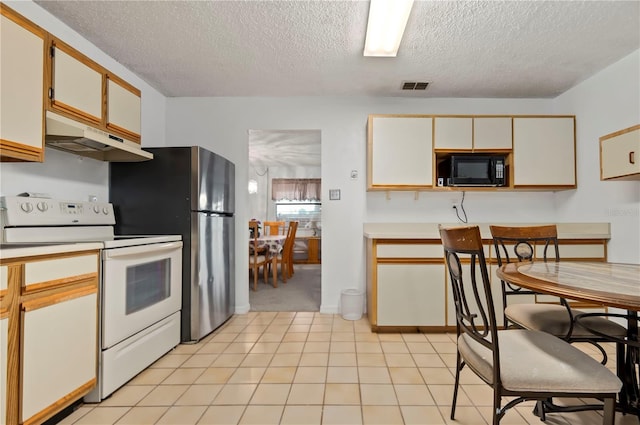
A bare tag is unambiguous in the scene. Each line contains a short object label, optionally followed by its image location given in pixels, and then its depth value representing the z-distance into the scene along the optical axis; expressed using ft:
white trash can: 10.29
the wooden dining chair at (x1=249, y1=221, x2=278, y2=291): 14.30
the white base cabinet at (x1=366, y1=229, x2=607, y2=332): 8.95
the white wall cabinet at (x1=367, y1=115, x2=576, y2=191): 9.84
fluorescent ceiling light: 6.03
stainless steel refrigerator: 8.22
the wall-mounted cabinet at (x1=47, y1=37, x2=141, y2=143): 5.73
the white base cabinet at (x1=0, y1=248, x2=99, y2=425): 4.16
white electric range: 5.65
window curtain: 25.07
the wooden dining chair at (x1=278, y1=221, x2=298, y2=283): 16.53
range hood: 5.67
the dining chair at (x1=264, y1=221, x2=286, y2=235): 22.62
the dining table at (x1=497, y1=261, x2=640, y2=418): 3.34
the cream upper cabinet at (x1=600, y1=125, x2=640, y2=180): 6.93
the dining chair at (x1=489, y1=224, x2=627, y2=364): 4.96
